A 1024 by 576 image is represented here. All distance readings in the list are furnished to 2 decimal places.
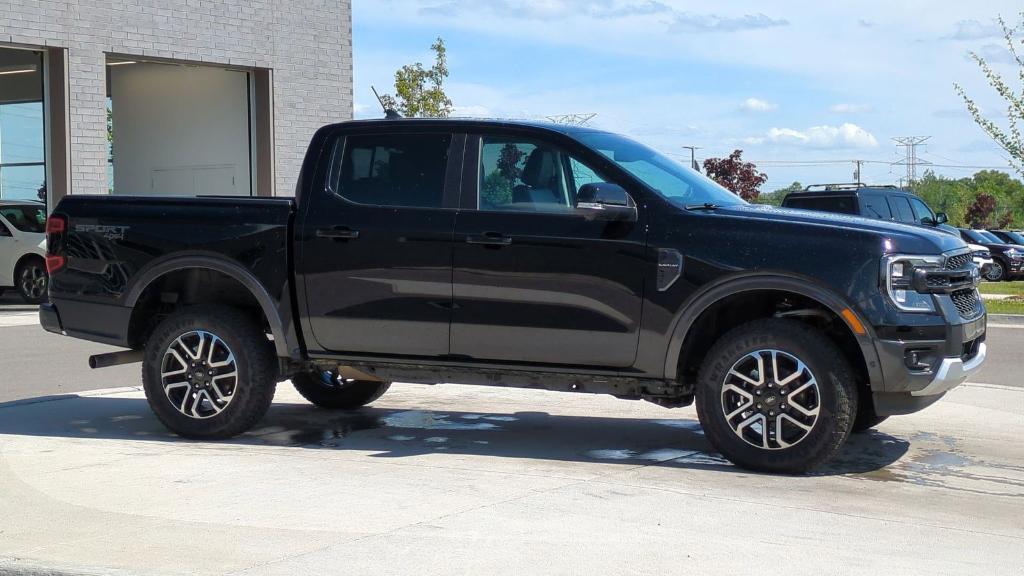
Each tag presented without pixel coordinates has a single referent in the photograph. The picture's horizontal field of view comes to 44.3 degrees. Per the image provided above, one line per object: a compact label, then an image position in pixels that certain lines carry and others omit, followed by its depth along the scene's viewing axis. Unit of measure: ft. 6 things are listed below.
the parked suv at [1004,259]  123.13
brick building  77.61
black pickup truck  22.71
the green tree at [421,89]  135.95
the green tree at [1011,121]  84.79
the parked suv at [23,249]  71.26
